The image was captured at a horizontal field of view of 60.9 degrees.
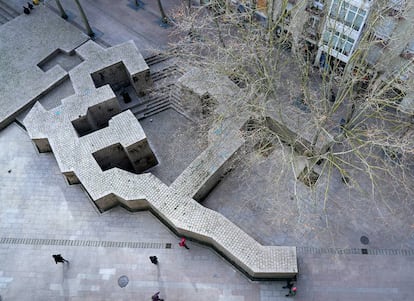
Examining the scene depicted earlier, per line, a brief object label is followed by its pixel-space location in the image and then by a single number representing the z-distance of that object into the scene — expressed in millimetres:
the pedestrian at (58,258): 17394
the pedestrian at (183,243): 17656
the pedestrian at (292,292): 16450
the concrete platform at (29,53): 23156
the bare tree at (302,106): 17922
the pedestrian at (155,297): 16344
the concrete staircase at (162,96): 23281
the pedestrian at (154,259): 17281
